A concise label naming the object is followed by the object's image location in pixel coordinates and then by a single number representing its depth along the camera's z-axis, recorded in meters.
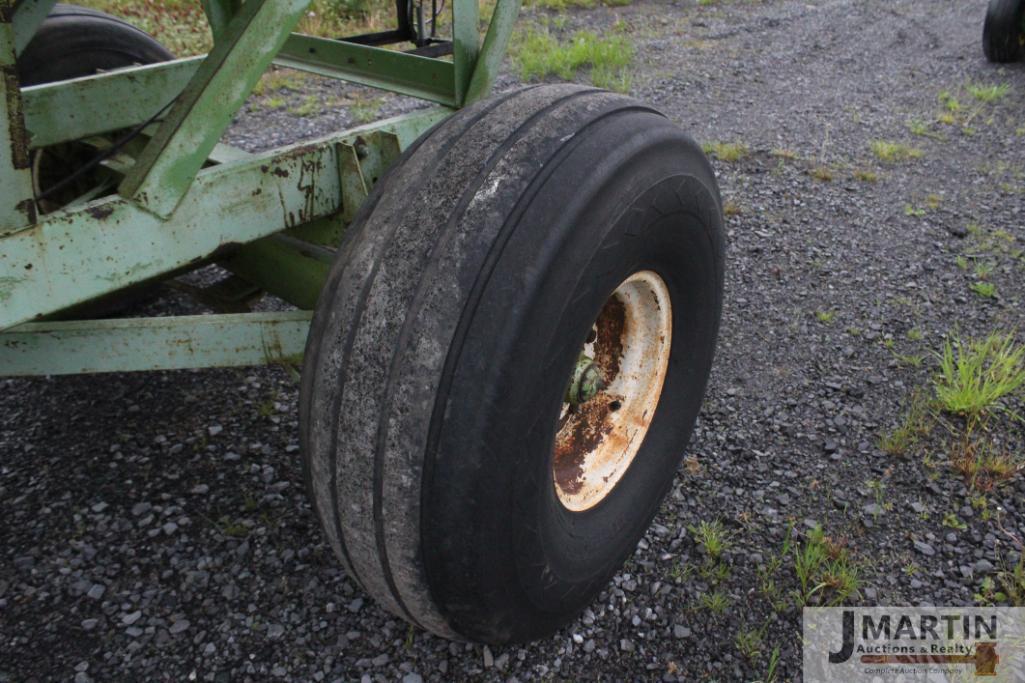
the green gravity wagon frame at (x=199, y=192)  1.43
